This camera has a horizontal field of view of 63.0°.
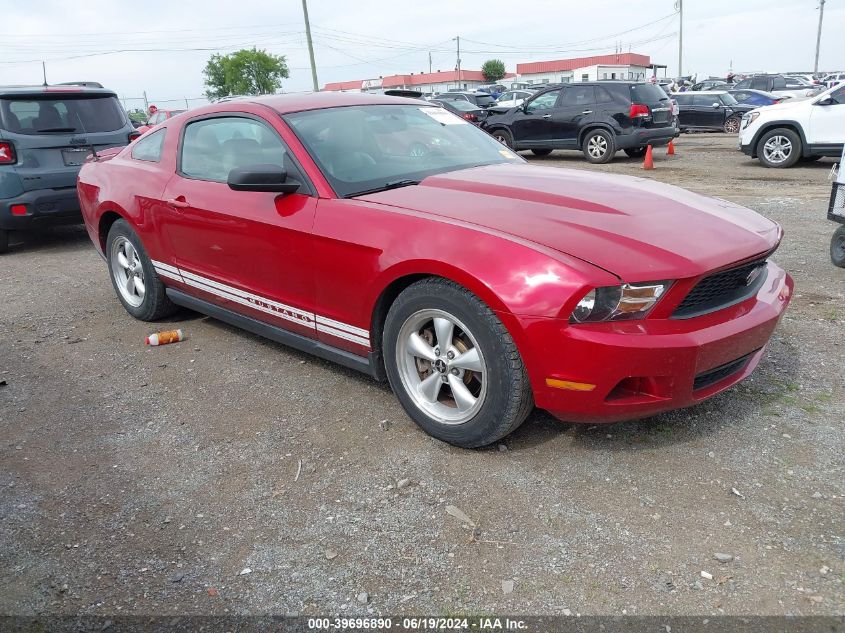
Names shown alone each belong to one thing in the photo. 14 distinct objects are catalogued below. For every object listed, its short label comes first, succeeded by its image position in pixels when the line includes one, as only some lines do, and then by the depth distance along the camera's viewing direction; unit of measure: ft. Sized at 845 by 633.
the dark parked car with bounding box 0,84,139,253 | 24.03
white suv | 37.35
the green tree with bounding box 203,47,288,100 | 267.59
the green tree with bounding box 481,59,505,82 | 290.15
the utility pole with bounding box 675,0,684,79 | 208.85
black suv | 46.16
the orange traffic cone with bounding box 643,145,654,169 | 43.29
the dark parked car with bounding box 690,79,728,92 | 103.45
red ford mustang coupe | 8.85
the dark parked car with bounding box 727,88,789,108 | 70.79
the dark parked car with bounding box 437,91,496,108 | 85.56
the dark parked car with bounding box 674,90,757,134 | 65.87
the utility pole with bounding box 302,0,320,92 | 117.16
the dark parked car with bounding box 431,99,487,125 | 57.26
